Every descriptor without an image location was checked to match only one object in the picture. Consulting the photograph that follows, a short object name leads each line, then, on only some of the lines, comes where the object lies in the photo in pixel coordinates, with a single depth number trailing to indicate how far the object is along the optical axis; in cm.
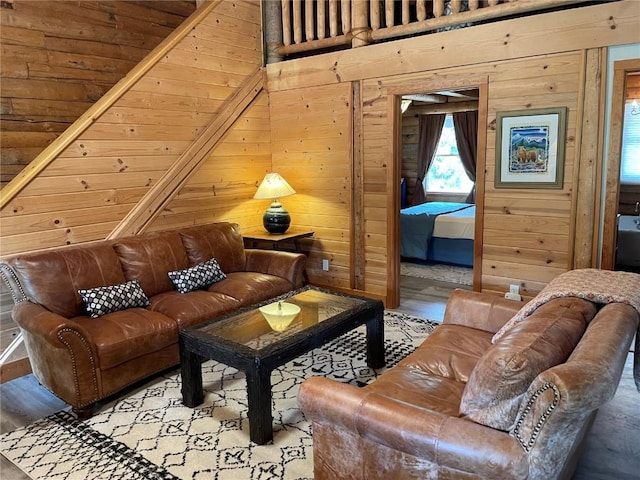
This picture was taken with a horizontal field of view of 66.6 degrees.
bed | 618
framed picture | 365
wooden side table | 485
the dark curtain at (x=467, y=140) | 812
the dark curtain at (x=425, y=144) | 847
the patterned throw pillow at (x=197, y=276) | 383
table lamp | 478
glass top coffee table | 252
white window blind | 663
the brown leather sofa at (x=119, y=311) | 281
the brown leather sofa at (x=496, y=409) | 144
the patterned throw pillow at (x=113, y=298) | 323
